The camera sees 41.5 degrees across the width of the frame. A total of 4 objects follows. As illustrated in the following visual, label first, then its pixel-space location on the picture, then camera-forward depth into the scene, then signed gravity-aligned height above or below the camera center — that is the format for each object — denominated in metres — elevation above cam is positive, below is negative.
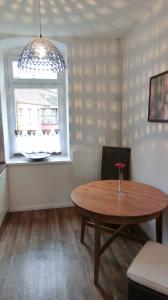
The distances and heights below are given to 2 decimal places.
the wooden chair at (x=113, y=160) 2.97 -0.46
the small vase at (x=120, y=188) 2.08 -0.61
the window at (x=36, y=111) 3.29 +0.25
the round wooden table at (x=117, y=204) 1.67 -0.63
